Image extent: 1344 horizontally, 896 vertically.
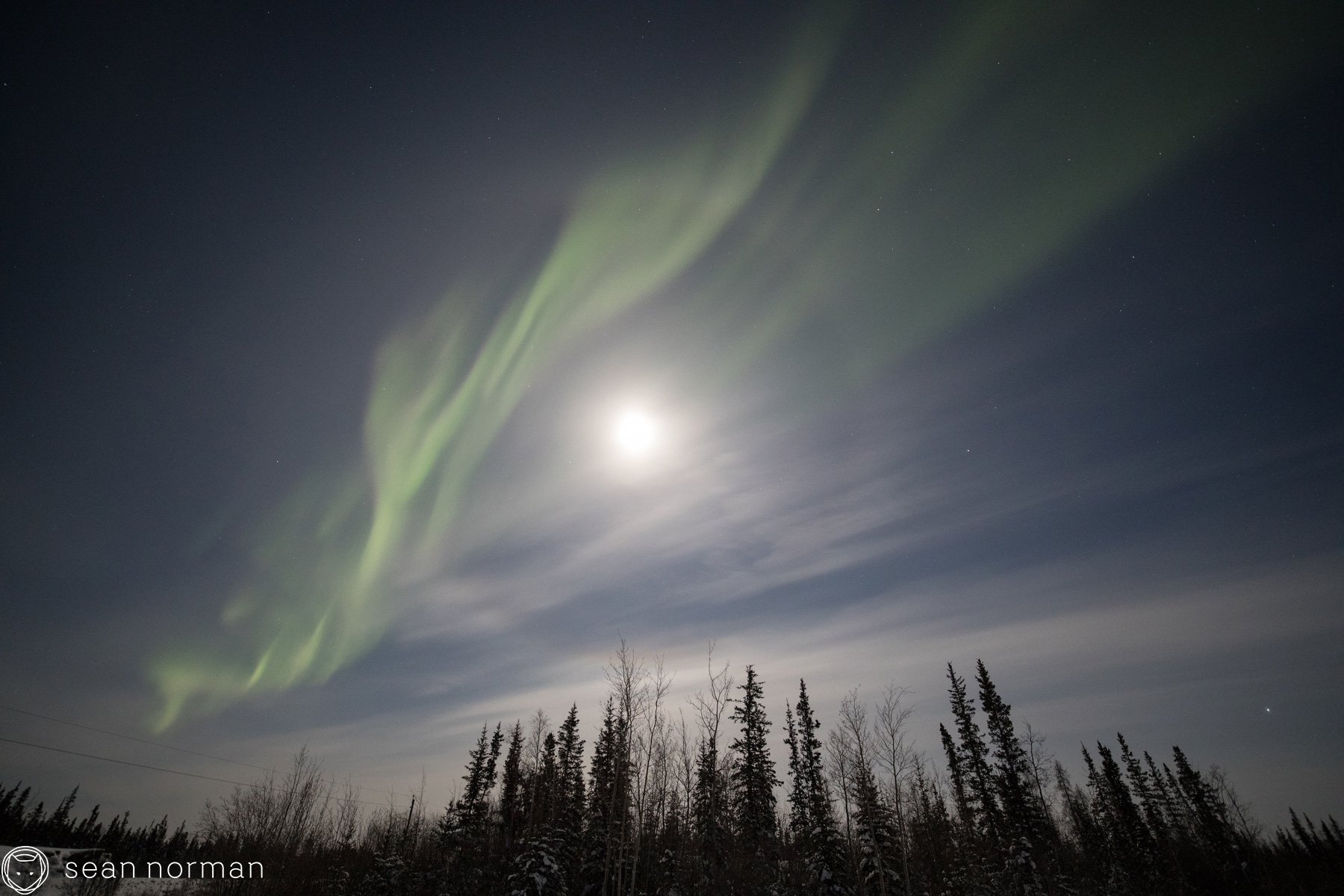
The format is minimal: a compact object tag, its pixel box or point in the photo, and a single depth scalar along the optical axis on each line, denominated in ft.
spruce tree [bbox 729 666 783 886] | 128.98
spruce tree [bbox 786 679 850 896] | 100.12
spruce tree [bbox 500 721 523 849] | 192.03
